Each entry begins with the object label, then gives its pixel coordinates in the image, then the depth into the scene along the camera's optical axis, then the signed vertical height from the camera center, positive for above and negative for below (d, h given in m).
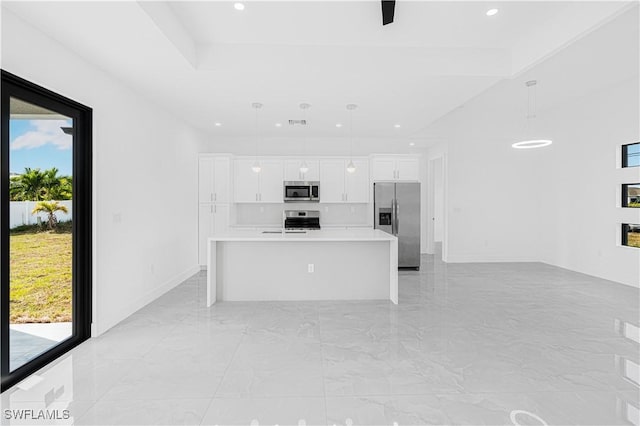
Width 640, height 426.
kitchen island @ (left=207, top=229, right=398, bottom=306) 4.69 -0.85
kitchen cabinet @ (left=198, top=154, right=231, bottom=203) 6.71 +0.63
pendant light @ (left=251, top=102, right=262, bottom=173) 4.84 +1.54
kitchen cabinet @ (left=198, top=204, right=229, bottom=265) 6.62 -0.24
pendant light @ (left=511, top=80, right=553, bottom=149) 4.65 +1.75
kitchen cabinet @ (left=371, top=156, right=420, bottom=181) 7.07 +0.89
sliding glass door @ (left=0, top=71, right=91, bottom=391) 2.46 -0.14
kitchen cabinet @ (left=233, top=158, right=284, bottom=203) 7.01 +0.61
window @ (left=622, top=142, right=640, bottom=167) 5.17 +0.86
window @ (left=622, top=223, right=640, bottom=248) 5.18 -0.40
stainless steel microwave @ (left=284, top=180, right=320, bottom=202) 6.93 +0.39
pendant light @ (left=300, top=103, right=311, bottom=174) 4.91 +1.54
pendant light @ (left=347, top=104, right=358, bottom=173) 4.95 +1.54
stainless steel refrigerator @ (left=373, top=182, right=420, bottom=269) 6.74 +0.04
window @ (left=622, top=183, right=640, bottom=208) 5.16 +0.23
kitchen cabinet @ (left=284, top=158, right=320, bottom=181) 7.07 +0.83
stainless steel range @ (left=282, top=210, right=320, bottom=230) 7.14 -0.22
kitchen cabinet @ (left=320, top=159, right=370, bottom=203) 7.13 +0.60
